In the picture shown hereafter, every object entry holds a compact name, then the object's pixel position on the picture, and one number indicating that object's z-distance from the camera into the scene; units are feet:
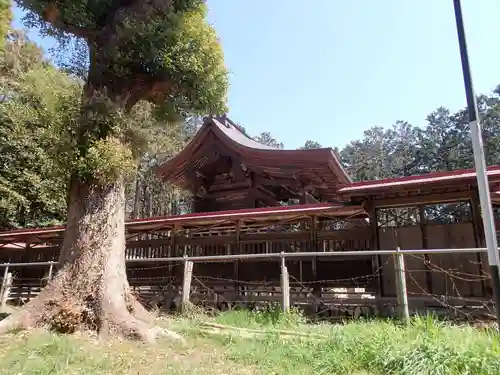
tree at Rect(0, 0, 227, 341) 19.54
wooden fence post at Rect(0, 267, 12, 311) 36.32
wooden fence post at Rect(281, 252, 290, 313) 23.00
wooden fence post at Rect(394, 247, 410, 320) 20.11
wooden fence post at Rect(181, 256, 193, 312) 26.68
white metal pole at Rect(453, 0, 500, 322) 10.14
